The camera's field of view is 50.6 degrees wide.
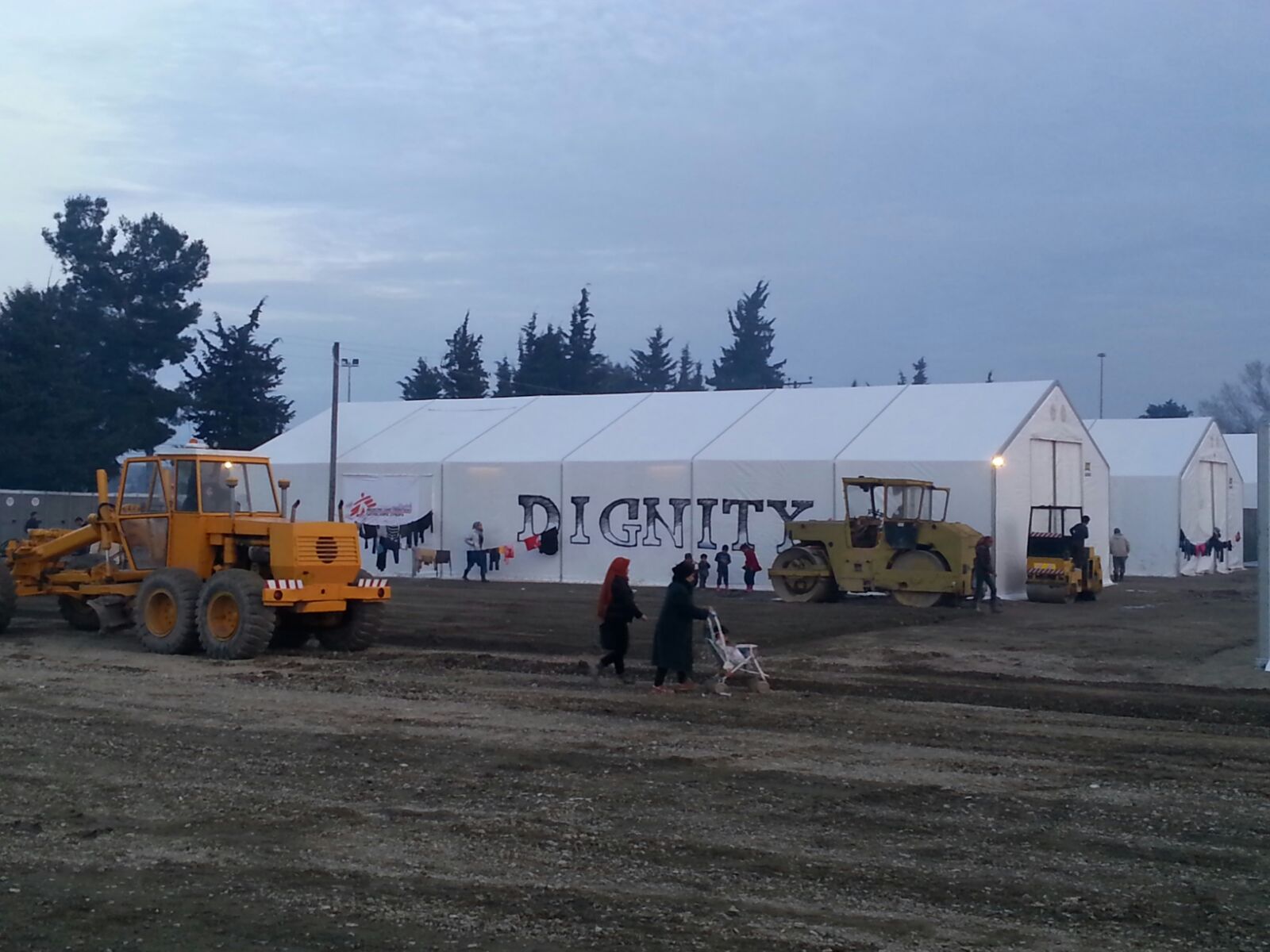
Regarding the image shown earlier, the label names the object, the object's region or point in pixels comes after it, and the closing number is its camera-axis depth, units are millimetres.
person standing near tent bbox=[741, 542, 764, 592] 28703
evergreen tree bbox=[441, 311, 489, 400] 67188
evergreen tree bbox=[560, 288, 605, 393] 67312
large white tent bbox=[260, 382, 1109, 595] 28484
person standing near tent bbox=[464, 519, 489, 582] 32438
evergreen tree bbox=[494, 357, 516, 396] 68562
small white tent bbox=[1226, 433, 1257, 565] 45500
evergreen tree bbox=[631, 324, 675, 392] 79062
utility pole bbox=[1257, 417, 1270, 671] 16062
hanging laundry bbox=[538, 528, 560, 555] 31859
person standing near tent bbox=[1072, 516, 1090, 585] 26781
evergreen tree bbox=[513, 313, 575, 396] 66812
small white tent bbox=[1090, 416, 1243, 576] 36281
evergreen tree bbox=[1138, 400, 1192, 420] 88438
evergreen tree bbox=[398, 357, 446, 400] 71500
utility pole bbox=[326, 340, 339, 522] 34250
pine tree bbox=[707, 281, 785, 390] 78688
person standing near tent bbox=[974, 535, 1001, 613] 24000
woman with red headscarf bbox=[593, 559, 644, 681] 14445
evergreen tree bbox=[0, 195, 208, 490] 44344
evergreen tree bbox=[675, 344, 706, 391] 86856
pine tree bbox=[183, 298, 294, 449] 49750
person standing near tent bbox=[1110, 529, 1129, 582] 32750
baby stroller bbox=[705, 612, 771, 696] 13883
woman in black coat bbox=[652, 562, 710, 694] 13797
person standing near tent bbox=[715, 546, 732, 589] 29312
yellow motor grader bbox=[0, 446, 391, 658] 16203
